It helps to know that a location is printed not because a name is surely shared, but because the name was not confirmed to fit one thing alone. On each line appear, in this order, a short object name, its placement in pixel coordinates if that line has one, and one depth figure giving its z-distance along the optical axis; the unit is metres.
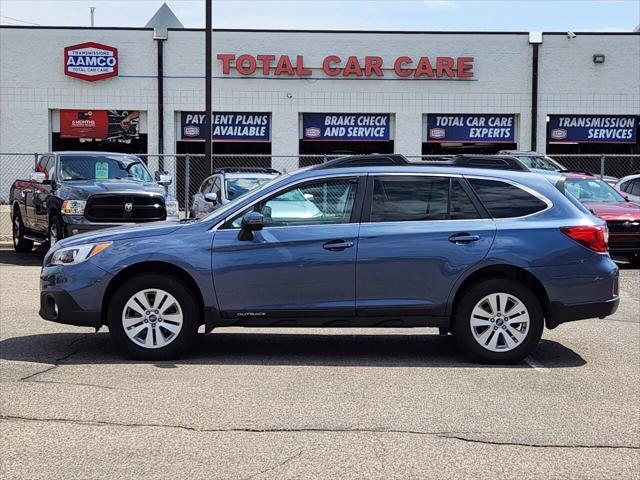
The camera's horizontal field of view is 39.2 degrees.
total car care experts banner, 31.30
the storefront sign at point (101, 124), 30.80
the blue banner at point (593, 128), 31.50
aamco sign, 30.33
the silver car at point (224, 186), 16.48
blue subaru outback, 7.82
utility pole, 18.50
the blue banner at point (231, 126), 30.94
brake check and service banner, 31.16
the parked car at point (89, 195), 14.55
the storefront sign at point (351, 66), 30.42
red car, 15.98
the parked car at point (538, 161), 21.95
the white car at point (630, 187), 18.48
